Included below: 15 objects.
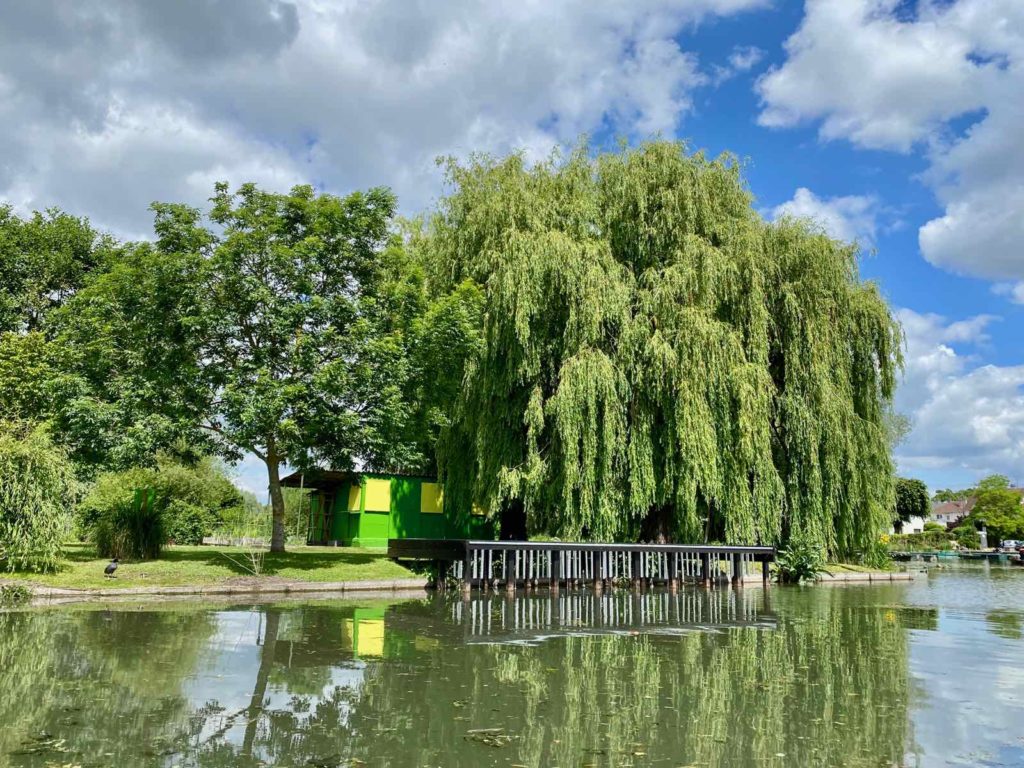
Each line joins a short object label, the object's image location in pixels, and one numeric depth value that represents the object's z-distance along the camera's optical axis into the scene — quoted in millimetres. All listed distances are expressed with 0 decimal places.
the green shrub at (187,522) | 26781
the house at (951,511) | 112856
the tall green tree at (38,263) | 29266
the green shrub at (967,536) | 69188
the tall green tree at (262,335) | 17031
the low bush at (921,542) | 61719
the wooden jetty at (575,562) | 16797
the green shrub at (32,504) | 14039
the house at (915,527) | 93662
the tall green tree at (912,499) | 56100
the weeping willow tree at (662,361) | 18766
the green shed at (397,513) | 26422
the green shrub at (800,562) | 20844
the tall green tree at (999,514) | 71000
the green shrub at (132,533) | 17562
